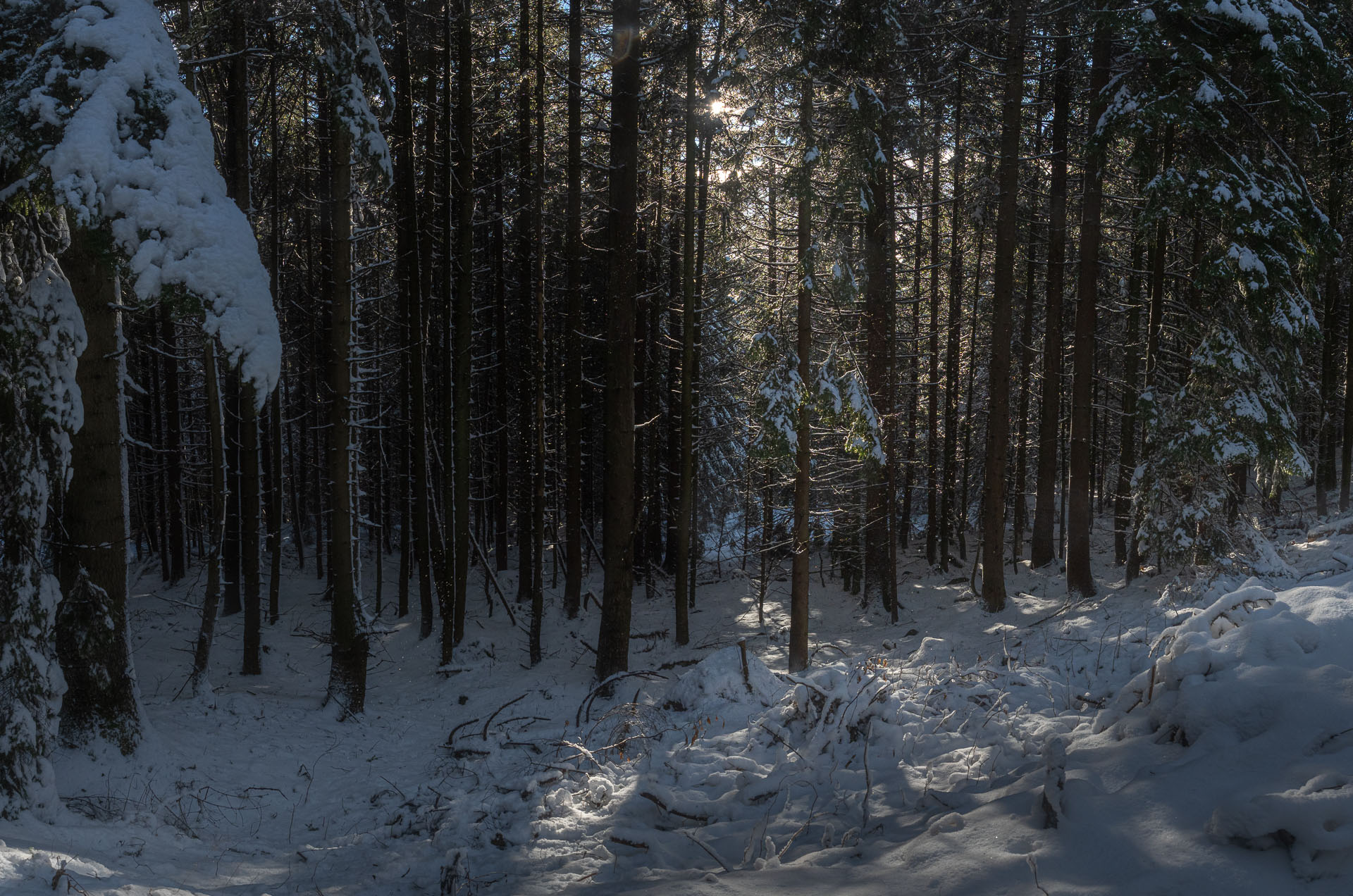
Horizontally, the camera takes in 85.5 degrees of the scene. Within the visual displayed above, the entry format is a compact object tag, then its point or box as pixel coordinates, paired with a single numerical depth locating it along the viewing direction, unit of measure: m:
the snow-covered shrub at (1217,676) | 3.57
